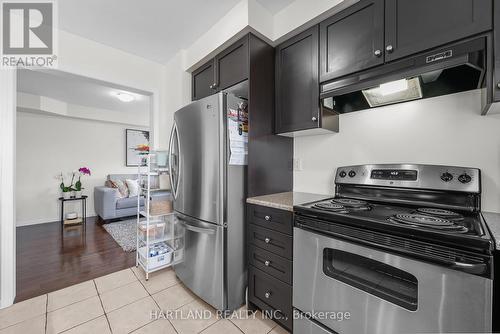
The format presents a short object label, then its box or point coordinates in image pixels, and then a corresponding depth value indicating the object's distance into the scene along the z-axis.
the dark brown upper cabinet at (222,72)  1.76
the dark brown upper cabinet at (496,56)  0.93
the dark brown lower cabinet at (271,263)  1.38
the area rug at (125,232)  3.04
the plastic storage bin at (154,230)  2.28
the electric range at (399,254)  0.76
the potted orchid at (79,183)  4.27
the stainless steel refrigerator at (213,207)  1.59
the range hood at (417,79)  1.02
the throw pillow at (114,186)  4.31
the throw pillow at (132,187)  4.56
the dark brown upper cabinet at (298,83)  1.59
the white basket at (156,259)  2.17
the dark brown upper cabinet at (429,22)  0.98
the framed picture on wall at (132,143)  5.41
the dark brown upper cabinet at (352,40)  1.26
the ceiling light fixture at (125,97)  3.70
